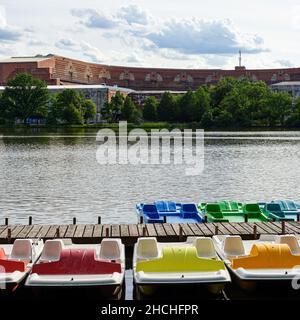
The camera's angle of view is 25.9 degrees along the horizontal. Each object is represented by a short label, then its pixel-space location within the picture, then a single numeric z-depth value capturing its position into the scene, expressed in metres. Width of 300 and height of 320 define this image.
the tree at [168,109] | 162.12
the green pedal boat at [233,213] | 26.93
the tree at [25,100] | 161.12
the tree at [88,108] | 154.12
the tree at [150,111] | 164.88
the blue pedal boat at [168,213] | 26.89
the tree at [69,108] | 146.12
